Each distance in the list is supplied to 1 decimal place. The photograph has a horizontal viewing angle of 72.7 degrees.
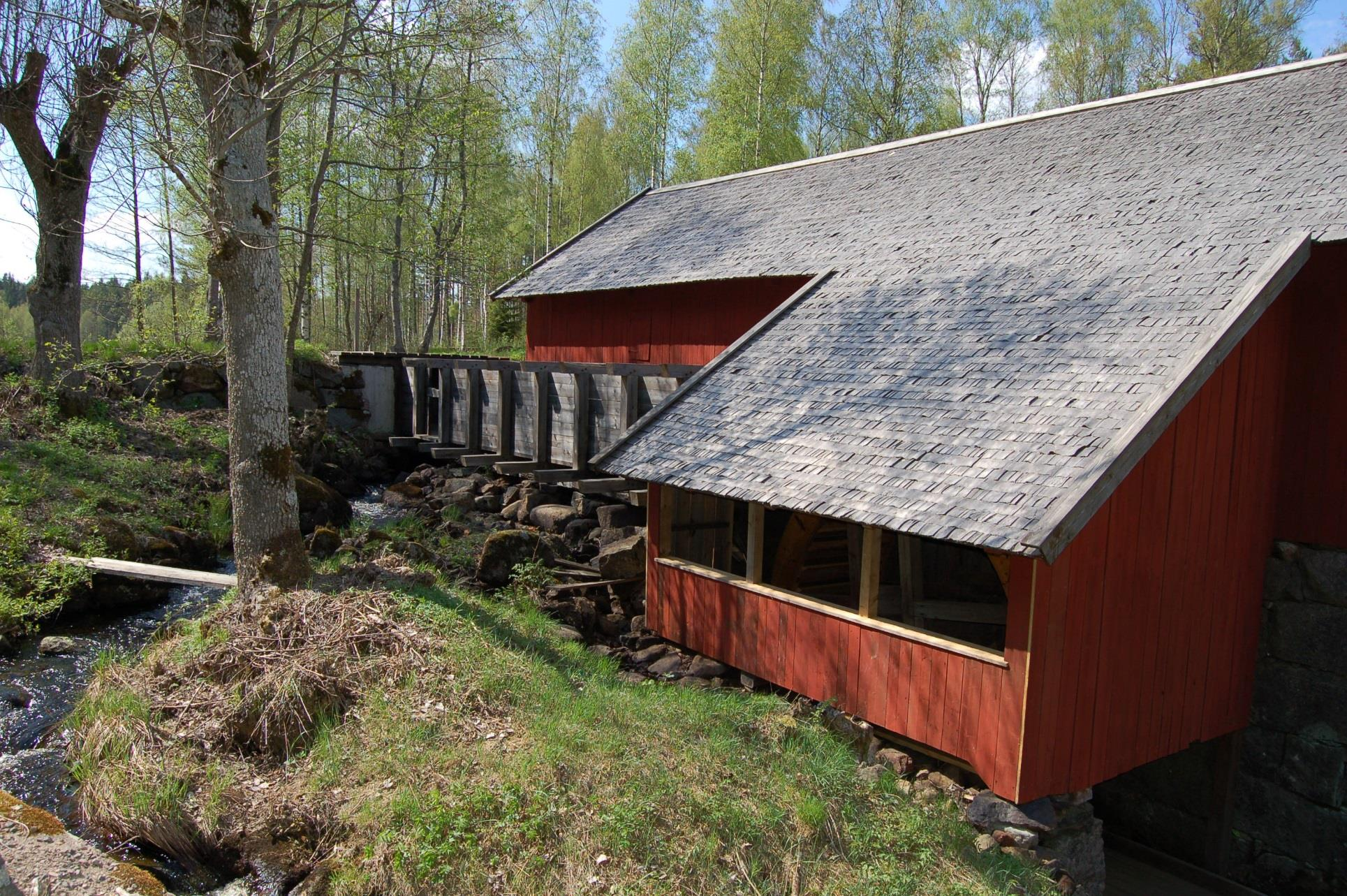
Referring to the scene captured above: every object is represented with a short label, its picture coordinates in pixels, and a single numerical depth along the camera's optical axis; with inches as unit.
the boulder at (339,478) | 596.4
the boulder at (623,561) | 421.1
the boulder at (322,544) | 429.1
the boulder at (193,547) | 433.4
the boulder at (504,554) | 405.1
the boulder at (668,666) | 356.5
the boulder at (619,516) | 462.3
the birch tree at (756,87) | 1078.4
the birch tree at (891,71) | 1135.6
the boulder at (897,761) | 285.9
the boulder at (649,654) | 370.3
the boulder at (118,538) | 399.5
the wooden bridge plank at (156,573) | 358.6
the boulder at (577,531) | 474.0
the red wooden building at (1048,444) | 256.2
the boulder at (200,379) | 631.2
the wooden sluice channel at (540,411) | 463.5
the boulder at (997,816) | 255.9
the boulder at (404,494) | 575.2
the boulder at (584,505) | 486.6
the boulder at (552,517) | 482.6
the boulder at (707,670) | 351.3
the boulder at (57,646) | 330.3
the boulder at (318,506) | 493.4
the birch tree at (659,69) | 1168.8
